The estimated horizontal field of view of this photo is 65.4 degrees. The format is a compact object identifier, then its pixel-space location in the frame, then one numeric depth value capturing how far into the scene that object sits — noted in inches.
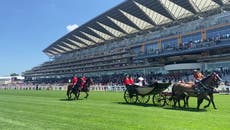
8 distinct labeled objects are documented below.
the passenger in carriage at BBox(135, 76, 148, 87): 424.1
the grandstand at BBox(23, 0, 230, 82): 1345.6
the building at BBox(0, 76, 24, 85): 3308.5
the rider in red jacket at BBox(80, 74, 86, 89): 525.5
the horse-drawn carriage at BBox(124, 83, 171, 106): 373.5
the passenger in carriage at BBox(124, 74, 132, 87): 448.8
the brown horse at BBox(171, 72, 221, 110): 308.6
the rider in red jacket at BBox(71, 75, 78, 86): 539.3
